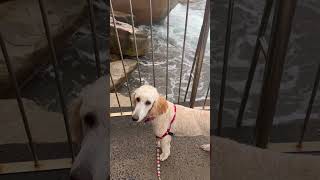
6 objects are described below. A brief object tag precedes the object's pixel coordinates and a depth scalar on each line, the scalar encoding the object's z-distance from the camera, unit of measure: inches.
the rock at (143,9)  128.8
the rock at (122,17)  129.1
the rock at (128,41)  118.5
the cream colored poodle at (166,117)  45.5
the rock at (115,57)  121.8
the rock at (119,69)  113.0
